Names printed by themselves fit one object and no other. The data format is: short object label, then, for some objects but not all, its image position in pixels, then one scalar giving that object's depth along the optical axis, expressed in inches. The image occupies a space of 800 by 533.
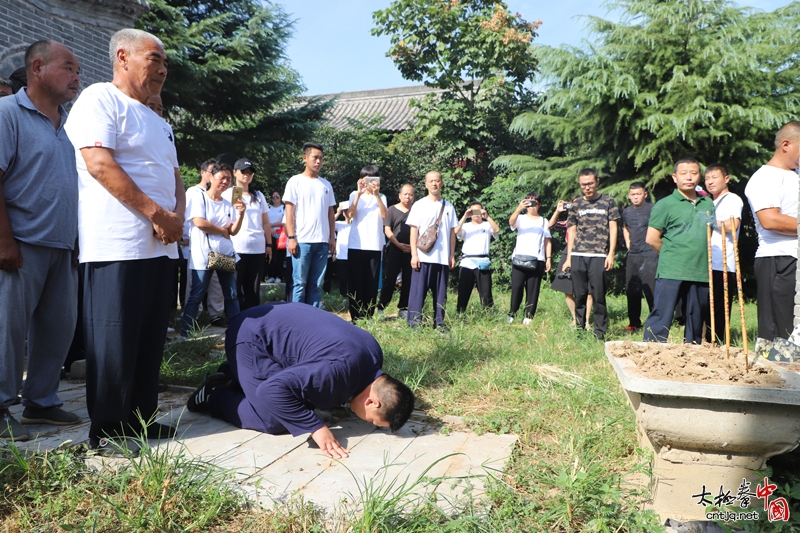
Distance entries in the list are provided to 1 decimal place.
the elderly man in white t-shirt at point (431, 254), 250.1
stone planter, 85.3
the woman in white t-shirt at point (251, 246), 253.4
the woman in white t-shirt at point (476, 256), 295.9
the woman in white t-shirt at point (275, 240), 426.9
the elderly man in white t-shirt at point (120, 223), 103.9
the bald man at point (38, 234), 117.3
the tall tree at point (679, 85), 408.2
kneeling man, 115.0
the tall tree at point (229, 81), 437.4
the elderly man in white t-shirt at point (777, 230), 150.6
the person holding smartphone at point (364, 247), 280.1
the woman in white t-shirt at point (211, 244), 219.1
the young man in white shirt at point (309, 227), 237.0
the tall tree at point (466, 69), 516.4
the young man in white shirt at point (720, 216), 196.5
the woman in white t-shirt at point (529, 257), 287.2
